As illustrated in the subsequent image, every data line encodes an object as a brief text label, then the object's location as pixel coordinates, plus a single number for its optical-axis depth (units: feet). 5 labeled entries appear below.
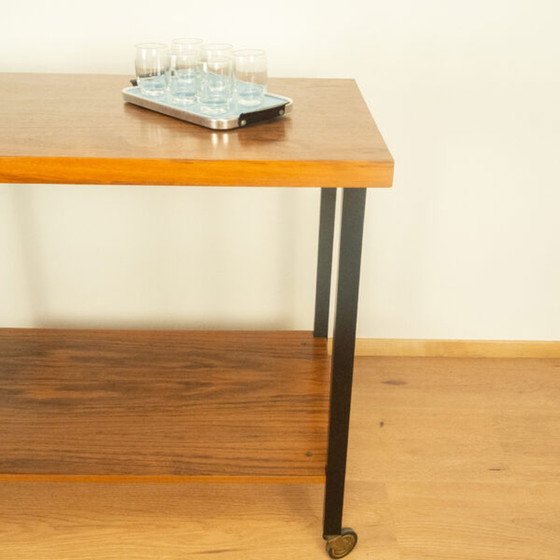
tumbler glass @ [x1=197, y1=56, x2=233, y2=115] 3.50
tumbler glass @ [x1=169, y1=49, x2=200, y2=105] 3.68
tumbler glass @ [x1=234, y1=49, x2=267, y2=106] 3.61
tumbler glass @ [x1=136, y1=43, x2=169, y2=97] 3.74
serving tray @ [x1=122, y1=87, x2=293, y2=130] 3.36
